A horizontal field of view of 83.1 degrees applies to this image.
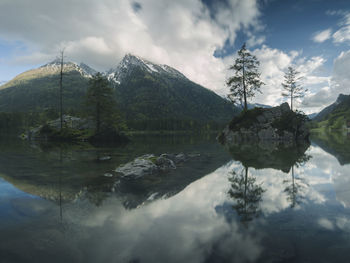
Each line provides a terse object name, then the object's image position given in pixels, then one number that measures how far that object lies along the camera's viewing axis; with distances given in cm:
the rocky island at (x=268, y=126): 4369
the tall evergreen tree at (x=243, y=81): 4681
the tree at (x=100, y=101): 4903
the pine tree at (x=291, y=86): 5434
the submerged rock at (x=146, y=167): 1220
